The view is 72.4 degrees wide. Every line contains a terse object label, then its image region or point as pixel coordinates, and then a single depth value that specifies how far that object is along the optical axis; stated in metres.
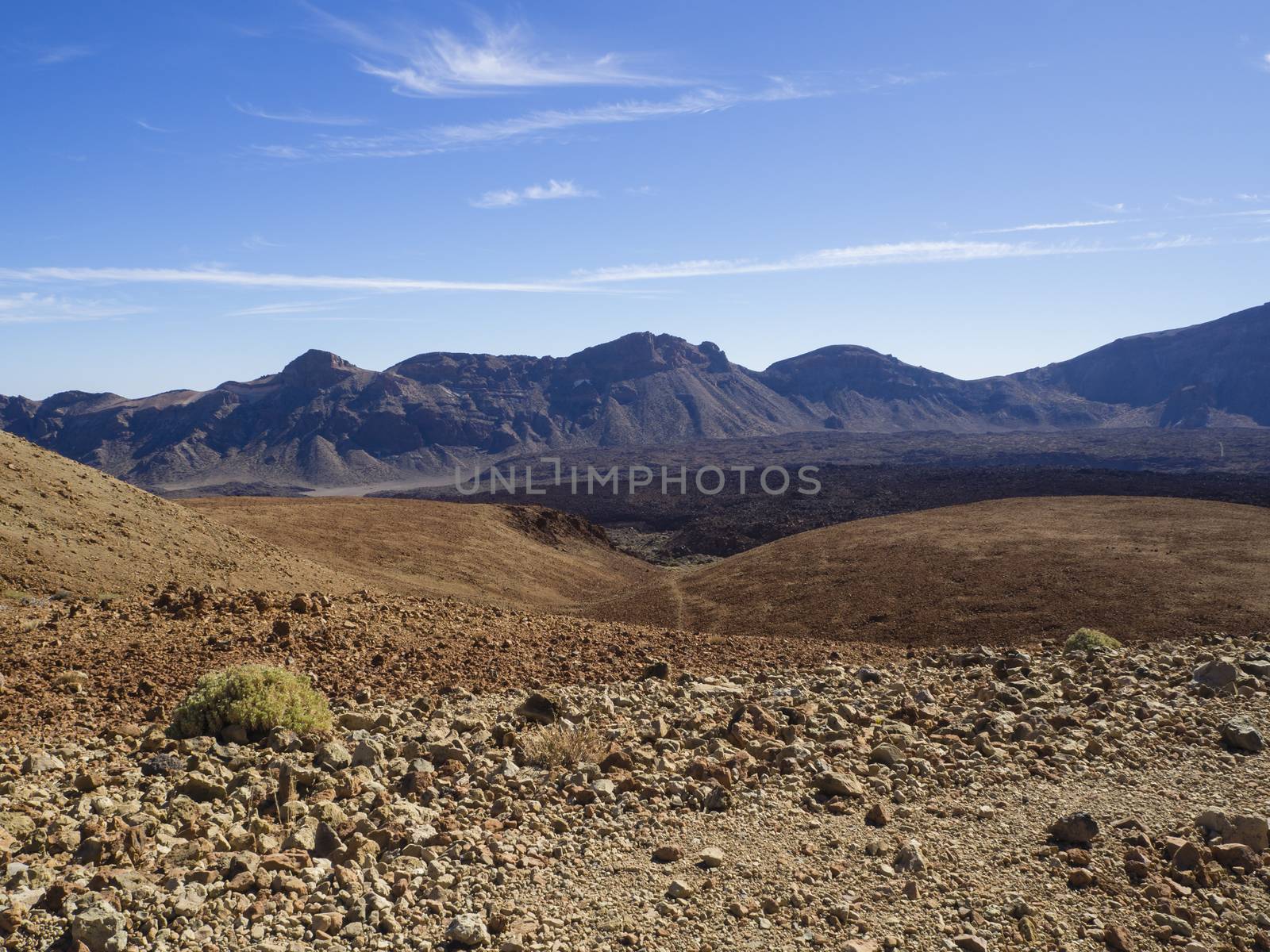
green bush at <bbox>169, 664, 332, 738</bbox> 7.22
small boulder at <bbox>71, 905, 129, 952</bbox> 4.23
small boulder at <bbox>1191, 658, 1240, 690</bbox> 9.29
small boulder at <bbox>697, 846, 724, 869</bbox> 5.51
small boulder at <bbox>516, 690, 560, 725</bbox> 8.05
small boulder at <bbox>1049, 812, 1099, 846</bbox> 5.77
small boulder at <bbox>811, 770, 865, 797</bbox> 6.53
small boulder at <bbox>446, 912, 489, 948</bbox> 4.58
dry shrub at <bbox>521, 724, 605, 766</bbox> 7.04
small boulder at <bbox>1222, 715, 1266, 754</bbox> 7.43
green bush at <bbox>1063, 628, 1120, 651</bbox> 12.31
